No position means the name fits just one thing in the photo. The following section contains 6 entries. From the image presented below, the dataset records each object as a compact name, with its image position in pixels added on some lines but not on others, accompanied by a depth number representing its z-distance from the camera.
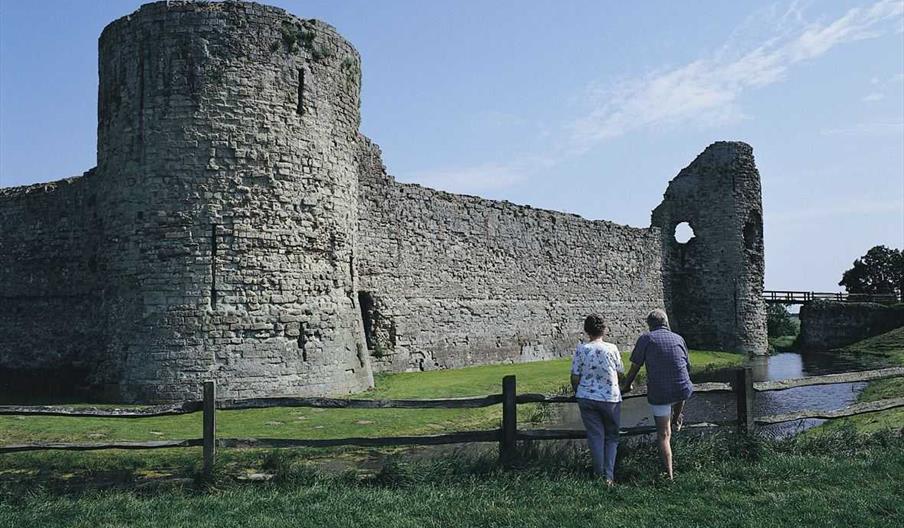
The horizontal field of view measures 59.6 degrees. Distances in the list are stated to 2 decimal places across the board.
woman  8.11
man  8.21
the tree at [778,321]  49.28
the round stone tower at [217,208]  14.47
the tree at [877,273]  58.91
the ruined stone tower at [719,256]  34.38
